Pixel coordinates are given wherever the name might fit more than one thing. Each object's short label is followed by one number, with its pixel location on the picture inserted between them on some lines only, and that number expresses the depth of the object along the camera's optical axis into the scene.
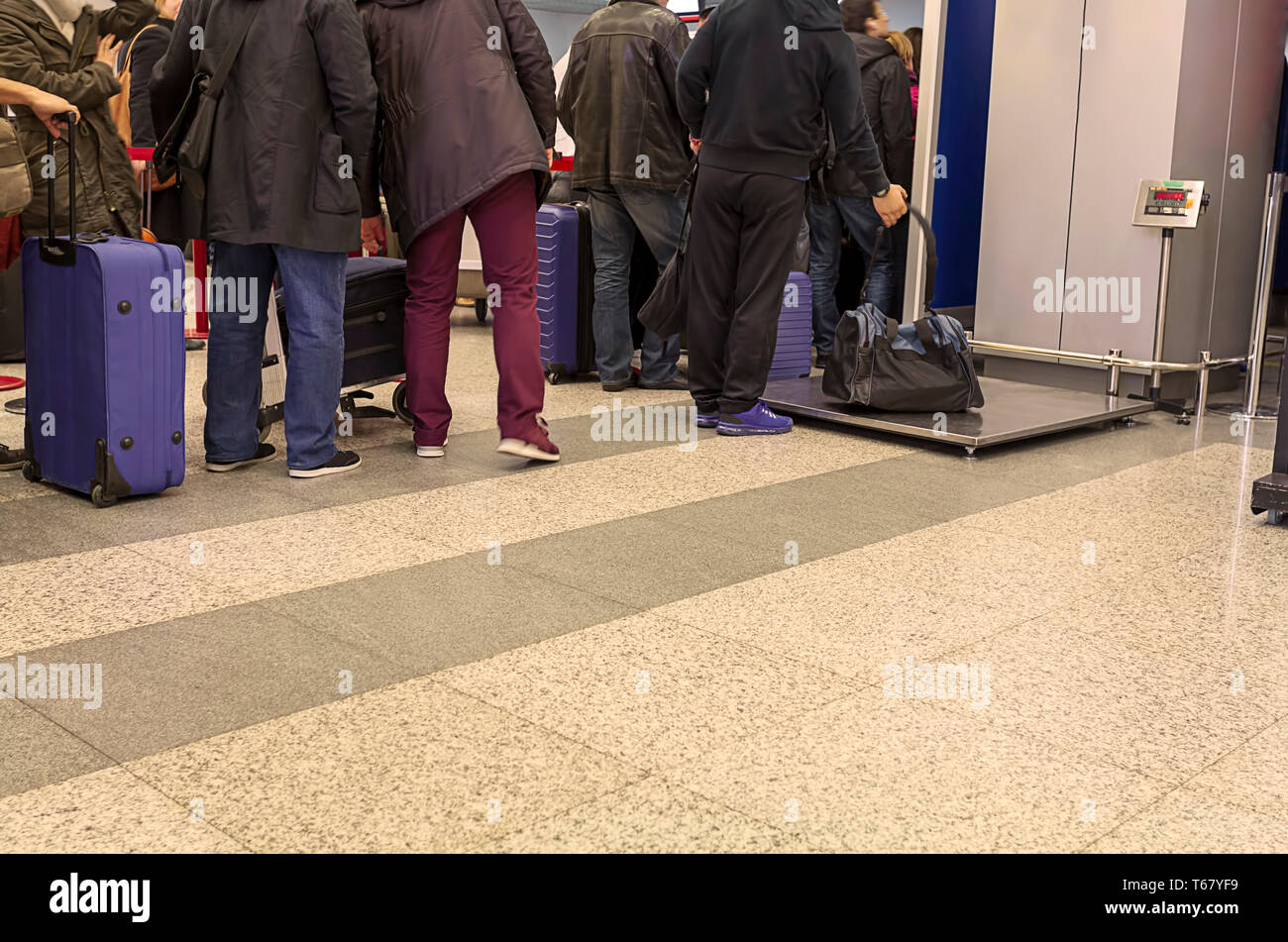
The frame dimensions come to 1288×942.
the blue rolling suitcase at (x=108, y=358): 3.73
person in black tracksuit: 4.75
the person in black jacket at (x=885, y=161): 6.64
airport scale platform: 4.87
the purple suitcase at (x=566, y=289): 6.14
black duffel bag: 5.09
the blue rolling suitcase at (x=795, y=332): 6.03
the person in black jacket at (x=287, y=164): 3.96
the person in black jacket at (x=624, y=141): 5.70
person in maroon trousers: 4.19
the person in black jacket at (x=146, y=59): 5.26
